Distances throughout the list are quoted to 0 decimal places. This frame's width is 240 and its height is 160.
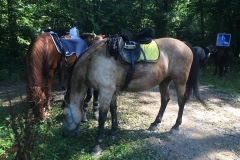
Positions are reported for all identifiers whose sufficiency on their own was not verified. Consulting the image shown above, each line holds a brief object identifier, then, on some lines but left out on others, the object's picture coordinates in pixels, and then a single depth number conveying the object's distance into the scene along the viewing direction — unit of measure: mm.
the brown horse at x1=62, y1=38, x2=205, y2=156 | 3547
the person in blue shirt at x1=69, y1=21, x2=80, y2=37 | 7628
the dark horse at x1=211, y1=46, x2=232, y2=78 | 10727
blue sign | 11125
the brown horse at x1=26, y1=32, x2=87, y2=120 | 3720
